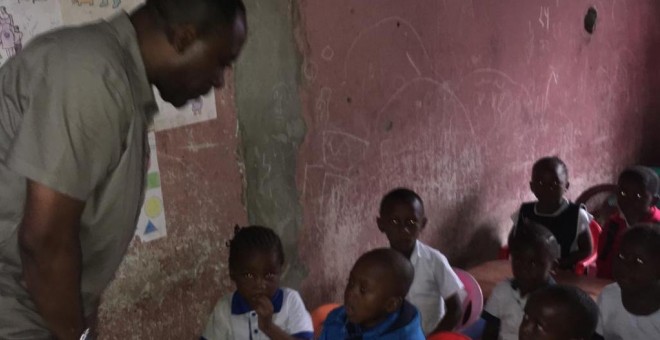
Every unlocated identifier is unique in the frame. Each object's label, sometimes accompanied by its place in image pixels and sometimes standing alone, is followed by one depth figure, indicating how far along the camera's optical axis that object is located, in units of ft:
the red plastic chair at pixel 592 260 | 12.34
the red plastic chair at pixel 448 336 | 9.27
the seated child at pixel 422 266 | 9.78
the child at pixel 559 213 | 12.13
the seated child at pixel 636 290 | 8.43
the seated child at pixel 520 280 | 9.23
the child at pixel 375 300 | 7.30
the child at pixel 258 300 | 8.18
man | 3.97
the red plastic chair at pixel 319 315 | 9.76
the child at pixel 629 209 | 11.86
